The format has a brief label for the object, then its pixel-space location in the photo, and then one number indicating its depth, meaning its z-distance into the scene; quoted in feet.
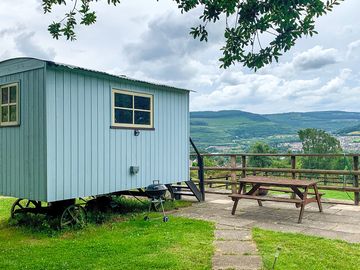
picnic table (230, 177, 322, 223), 19.52
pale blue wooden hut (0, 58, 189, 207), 17.53
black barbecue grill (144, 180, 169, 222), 20.34
